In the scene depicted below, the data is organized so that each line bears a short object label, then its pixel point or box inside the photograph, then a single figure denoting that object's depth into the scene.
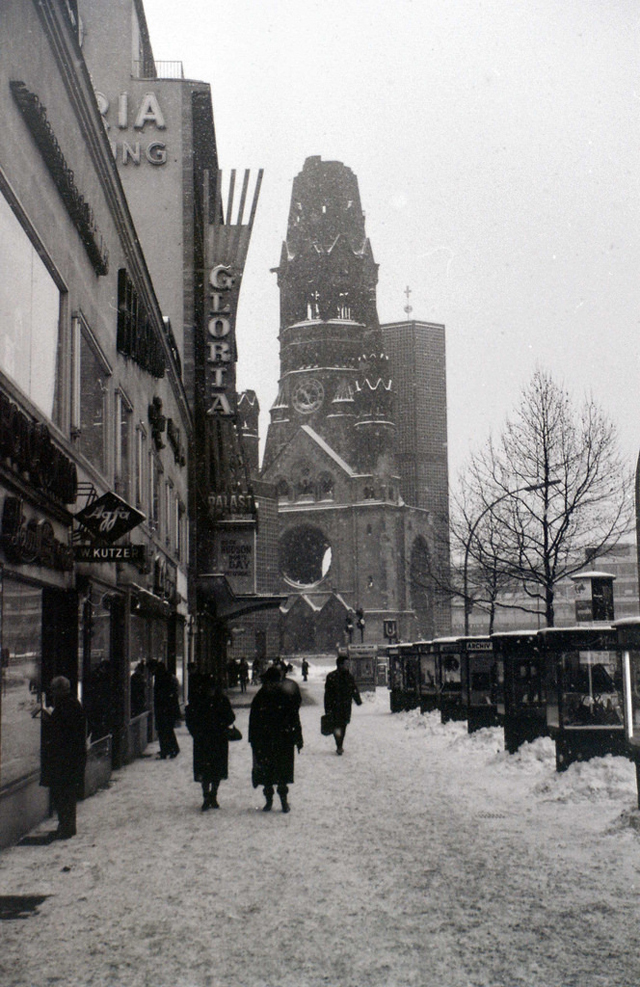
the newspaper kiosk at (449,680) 22.17
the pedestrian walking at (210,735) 12.18
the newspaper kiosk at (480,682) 19.72
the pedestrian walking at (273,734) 12.04
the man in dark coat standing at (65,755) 10.20
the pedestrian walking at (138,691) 18.62
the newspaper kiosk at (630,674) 11.03
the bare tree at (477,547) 38.53
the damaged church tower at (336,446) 113.25
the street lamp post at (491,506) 34.85
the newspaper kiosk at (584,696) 13.09
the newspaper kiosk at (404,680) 28.62
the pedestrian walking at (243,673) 52.42
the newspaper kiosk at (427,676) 25.39
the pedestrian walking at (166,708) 17.89
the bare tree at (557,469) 37.41
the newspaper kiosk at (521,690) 15.52
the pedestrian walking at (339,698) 18.70
